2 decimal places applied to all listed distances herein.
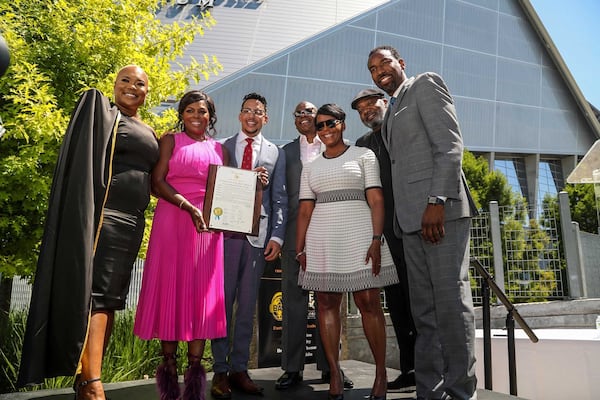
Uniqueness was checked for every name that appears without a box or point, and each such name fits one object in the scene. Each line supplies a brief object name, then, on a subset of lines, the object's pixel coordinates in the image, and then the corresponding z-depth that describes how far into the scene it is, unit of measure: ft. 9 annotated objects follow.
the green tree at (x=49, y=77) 15.83
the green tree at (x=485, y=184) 60.29
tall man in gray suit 9.01
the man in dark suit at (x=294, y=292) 12.76
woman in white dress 10.05
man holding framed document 11.20
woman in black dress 8.00
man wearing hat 12.01
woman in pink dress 9.40
